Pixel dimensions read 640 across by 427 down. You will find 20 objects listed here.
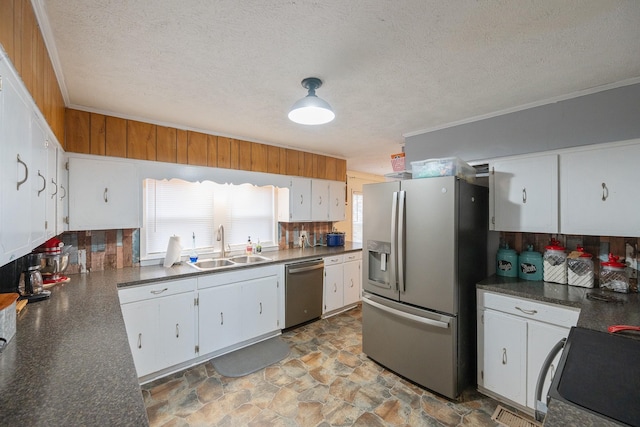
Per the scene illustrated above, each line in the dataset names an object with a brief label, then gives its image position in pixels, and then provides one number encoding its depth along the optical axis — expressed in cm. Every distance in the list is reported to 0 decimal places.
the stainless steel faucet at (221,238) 331
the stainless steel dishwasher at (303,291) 323
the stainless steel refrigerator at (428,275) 207
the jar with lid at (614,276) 192
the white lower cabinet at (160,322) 222
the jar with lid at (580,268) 205
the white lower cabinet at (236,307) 261
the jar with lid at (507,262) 241
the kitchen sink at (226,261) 308
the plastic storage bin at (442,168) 217
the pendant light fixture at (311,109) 173
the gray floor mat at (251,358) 247
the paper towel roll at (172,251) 275
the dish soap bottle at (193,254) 301
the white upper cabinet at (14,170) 84
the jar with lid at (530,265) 228
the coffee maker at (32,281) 175
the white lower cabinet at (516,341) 182
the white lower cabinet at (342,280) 366
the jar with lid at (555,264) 216
